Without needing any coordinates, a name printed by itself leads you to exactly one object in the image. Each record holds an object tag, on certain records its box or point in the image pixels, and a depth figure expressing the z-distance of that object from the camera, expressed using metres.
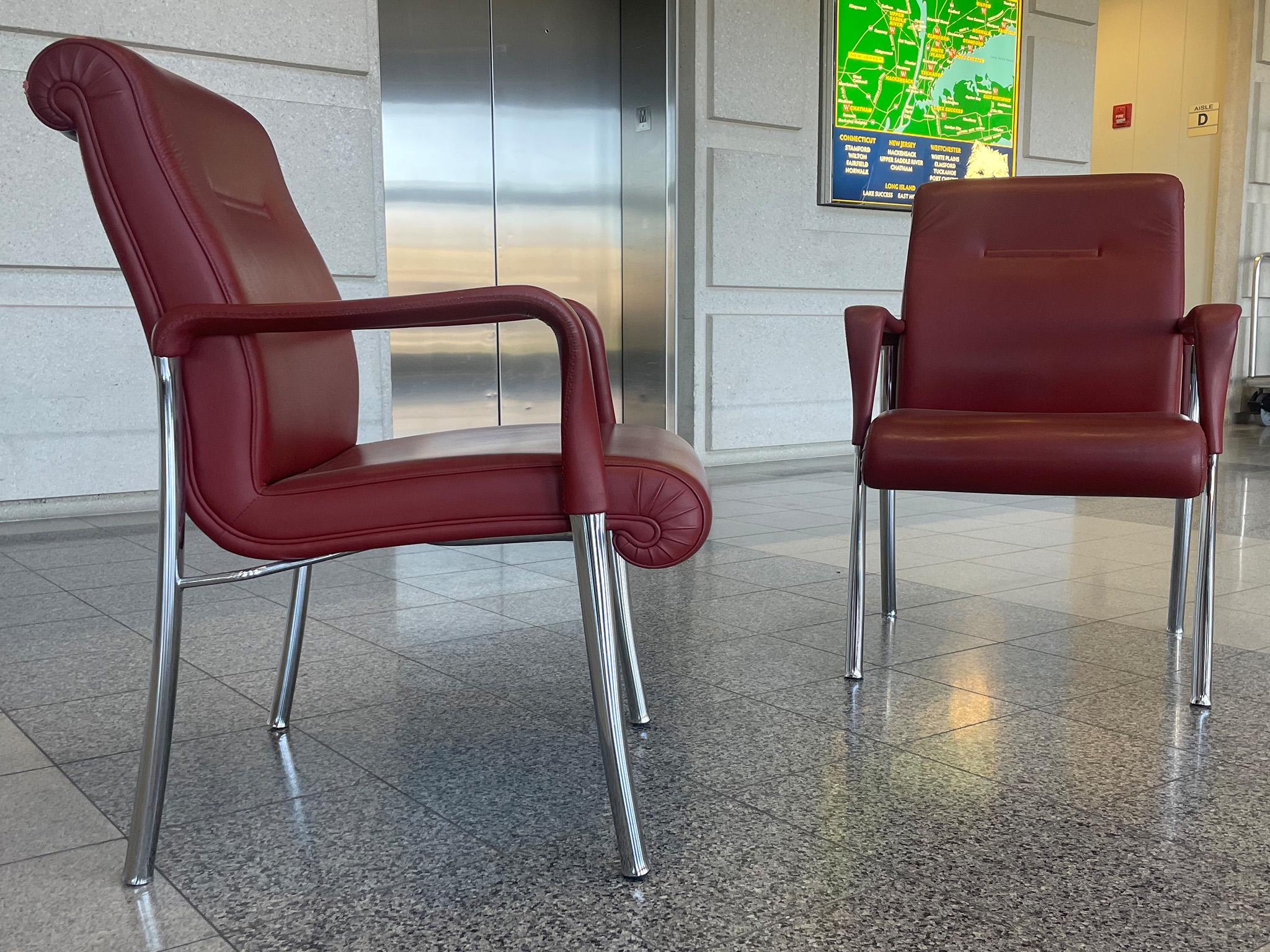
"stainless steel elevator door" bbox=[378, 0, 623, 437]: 4.35
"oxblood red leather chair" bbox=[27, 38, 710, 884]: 1.14
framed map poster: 5.20
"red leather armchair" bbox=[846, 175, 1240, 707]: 2.08
